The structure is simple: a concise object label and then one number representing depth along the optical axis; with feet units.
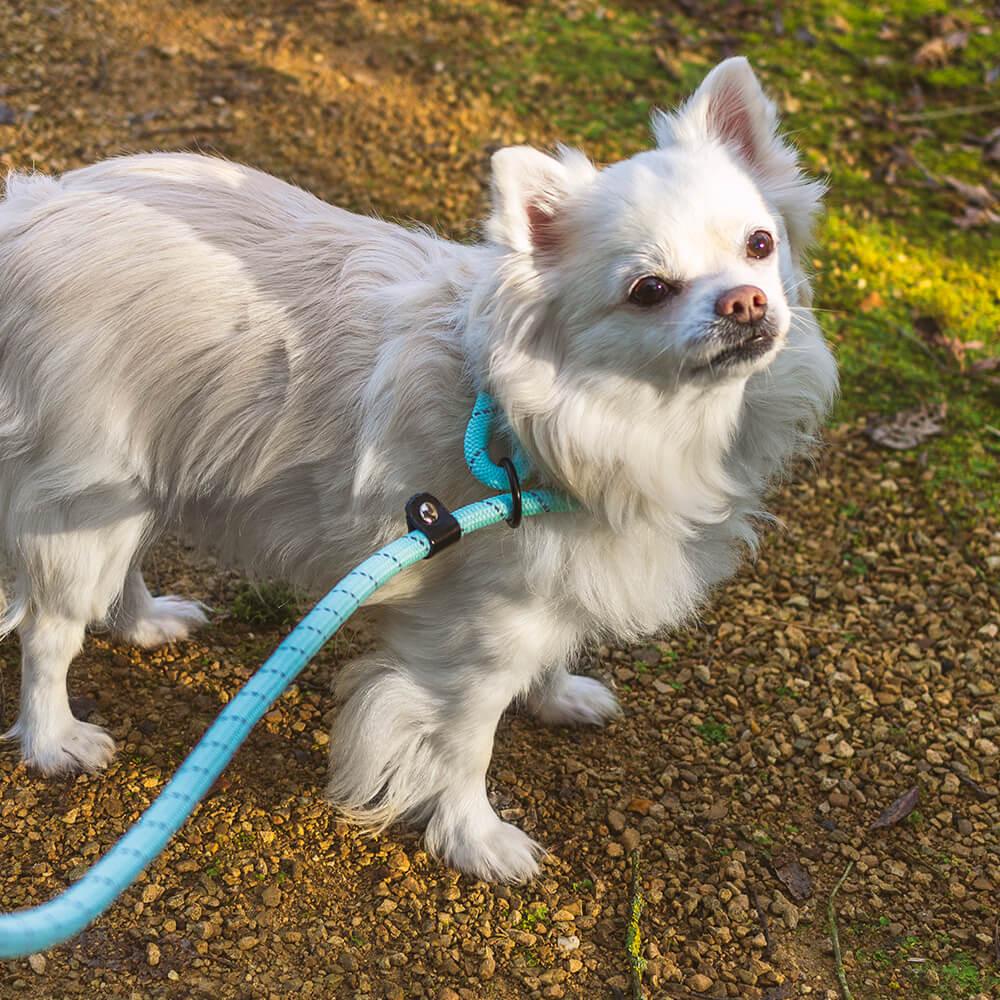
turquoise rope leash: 5.29
